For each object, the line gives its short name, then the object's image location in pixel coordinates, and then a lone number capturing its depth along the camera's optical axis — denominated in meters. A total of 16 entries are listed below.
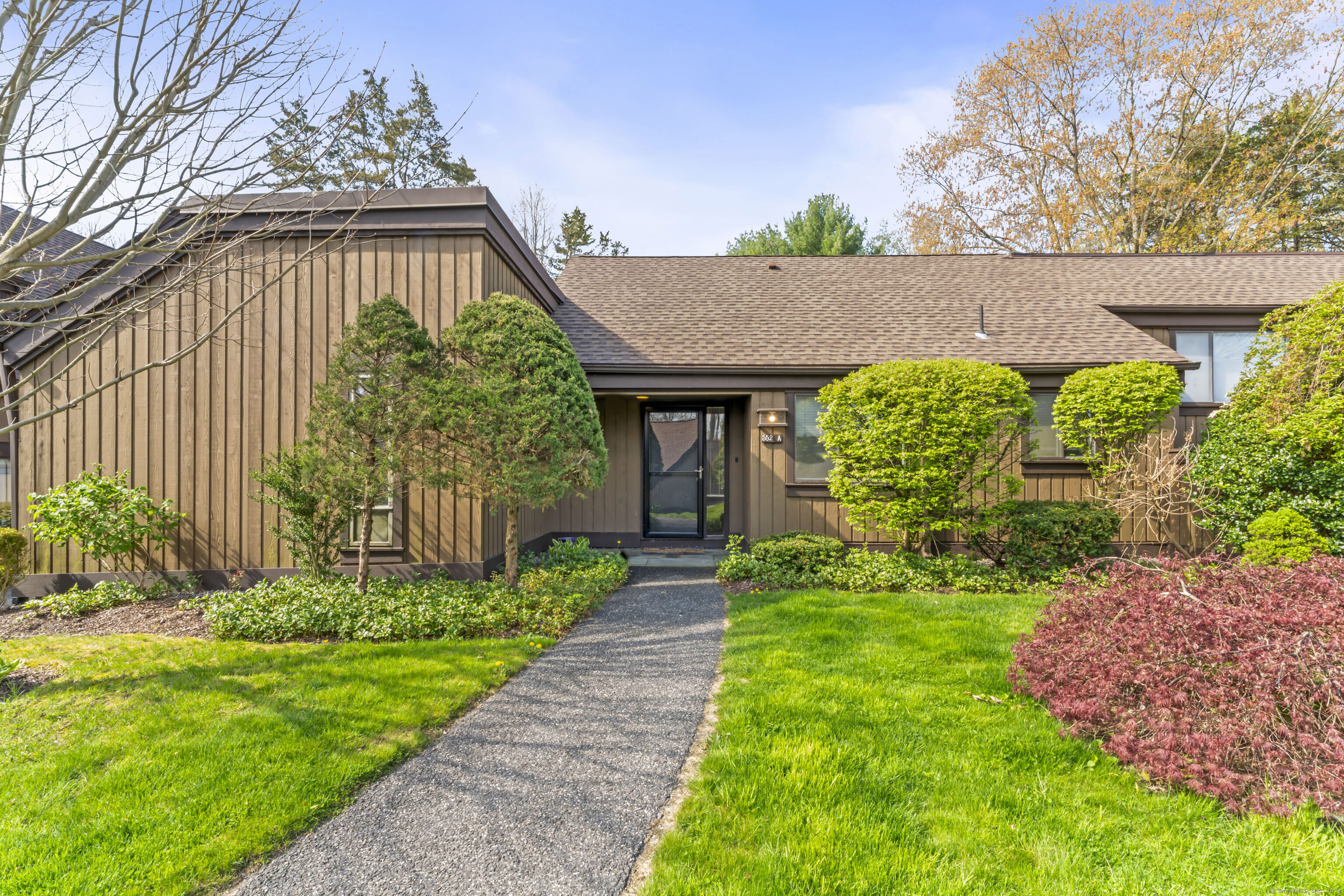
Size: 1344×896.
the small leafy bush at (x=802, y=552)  6.82
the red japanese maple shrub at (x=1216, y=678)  2.32
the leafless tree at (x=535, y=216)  24.19
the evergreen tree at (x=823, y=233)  20.72
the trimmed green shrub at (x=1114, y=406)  7.21
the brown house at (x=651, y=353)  6.25
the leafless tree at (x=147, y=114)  2.82
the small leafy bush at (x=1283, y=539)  5.29
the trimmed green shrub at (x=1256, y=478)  5.92
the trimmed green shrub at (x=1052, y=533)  6.73
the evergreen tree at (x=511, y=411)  5.32
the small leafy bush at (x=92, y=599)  5.61
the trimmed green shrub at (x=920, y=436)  6.60
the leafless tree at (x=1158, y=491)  7.05
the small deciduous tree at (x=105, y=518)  5.80
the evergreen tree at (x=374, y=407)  5.19
